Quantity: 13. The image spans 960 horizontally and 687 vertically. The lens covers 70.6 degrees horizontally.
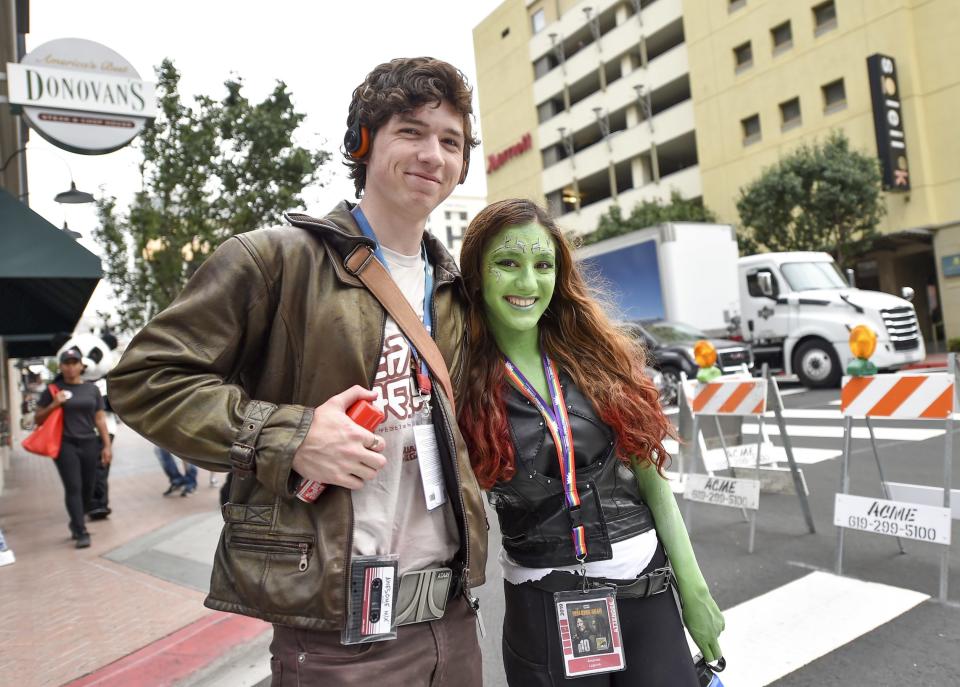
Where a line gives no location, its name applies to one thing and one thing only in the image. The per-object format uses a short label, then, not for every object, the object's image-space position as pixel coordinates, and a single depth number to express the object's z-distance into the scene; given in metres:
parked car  13.12
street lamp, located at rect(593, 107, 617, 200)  35.38
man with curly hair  1.32
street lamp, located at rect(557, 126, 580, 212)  37.62
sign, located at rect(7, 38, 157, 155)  5.68
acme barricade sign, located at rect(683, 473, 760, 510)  4.60
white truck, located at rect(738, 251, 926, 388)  12.65
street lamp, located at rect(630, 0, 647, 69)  33.28
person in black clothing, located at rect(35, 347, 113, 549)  6.99
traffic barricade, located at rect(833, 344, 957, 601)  3.74
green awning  5.68
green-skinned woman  1.79
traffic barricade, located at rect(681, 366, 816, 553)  4.68
